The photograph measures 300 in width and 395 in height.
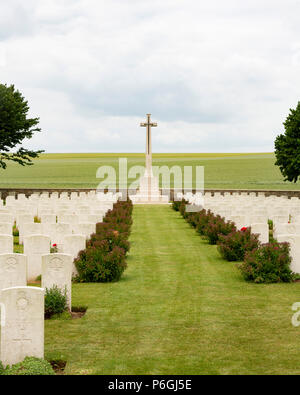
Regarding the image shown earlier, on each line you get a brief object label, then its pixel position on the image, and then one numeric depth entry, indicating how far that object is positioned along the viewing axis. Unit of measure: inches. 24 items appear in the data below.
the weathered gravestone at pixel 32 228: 618.8
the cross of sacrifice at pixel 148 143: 1547.7
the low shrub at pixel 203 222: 790.5
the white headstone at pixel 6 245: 474.9
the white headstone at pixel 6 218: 706.2
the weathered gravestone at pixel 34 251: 475.2
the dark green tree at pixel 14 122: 1549.0
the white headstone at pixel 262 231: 625.6
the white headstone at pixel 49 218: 685.3
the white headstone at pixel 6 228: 605.9
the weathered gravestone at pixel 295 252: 493.0
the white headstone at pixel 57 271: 371.2
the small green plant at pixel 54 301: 366.9
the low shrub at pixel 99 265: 477.4
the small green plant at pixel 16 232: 798.2
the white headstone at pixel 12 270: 372.8
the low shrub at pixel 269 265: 477.1
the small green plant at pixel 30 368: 253.3
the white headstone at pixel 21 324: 271.7
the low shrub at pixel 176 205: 1248.5
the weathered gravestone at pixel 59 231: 597.0
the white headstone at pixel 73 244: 507.5
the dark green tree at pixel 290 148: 1537.9
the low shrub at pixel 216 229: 691.4
